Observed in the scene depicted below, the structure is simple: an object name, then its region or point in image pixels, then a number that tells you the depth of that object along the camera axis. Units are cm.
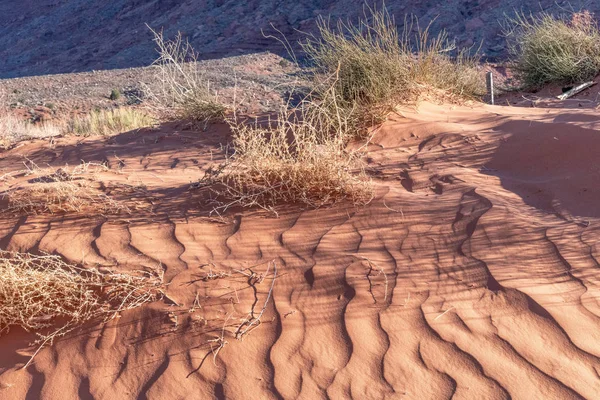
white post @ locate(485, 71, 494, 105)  926
